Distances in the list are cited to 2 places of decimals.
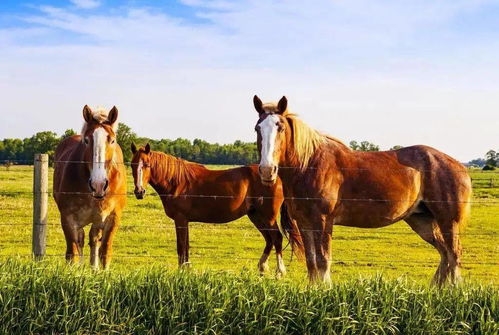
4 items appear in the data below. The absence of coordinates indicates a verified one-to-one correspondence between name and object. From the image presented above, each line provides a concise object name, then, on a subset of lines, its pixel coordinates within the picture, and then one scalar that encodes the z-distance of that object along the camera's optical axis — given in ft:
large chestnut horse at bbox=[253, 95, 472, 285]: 18.81
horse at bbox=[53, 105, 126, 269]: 20.27
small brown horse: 28.07
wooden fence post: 19.16
